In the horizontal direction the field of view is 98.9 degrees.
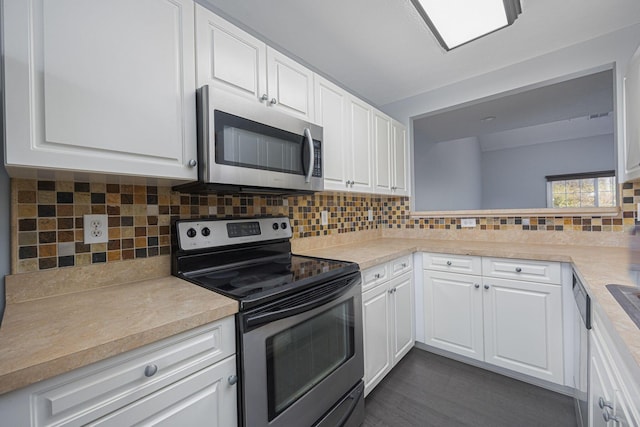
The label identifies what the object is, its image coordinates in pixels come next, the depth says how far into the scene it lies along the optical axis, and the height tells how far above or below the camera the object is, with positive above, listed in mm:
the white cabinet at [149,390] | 587 -430
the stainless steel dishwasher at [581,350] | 1128 -679
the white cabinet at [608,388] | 581 -470
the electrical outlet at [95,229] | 1097 -44
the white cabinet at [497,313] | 1671 -702
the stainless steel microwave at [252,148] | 1105 +311
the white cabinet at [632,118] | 1419 +498
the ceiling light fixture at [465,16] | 1366 +1032
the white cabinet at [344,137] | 1775 +542
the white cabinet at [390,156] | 2316 +510
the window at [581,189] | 5480 +388
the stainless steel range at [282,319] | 945 -422
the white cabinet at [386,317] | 1623 -704
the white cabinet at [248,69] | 1155 +713
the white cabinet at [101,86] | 759 +425
